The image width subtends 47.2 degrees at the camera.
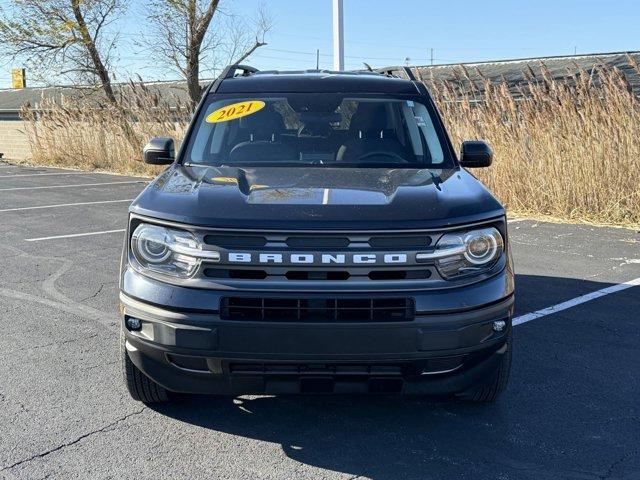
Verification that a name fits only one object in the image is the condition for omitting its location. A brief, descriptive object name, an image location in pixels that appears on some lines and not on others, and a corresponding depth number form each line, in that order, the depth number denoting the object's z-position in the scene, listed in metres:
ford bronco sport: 2.97
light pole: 14.50
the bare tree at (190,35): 19.64
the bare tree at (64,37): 22.11
